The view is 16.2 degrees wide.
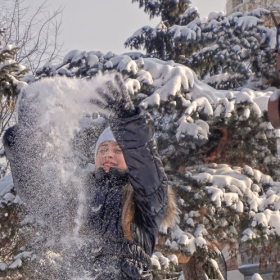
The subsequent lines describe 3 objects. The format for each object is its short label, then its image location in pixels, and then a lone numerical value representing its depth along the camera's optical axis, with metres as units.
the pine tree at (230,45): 13.51
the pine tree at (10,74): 11.35
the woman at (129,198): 4.01
